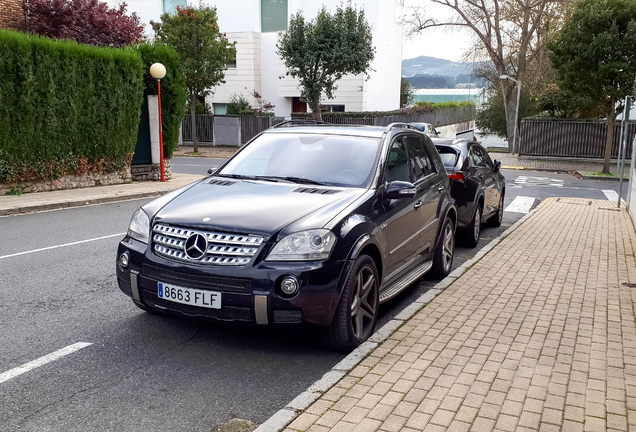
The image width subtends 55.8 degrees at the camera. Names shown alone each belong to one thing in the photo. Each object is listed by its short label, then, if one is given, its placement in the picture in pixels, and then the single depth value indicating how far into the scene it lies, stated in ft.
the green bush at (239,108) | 118.52
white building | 123.03
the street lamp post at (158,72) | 55.11
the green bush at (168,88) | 58.18
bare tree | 112.68
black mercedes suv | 13.62
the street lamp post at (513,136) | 112.88
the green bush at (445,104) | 161.38
